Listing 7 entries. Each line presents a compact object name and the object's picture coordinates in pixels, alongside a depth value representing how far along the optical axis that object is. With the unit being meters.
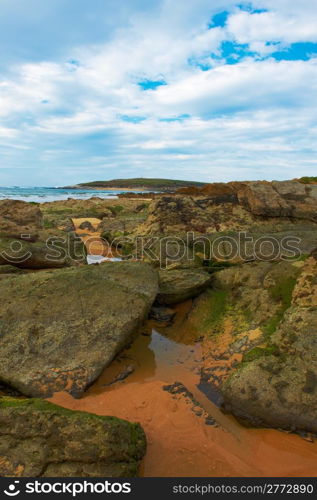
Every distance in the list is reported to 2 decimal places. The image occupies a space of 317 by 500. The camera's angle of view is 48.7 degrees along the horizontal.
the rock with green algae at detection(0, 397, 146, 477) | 3.36
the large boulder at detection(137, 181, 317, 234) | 13.12
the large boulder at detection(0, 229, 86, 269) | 9.51
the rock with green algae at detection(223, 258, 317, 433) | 4.37
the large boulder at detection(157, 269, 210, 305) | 7.51
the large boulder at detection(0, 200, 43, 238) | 10.74
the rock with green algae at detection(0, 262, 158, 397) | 5.17
